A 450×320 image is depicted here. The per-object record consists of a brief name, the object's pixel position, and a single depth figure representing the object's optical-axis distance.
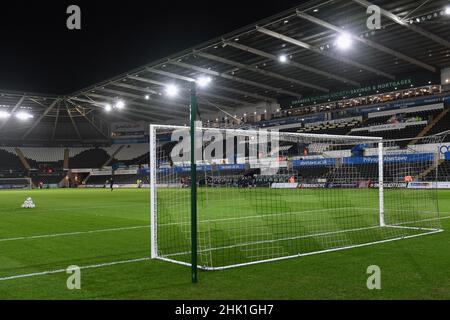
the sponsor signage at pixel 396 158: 26.95
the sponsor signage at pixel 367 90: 40.67
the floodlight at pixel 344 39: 28.70
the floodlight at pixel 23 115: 60.22
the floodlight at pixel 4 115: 59.45
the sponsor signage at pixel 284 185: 26.50
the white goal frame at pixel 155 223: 7.61
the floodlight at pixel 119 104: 51.44
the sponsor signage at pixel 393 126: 41.16
